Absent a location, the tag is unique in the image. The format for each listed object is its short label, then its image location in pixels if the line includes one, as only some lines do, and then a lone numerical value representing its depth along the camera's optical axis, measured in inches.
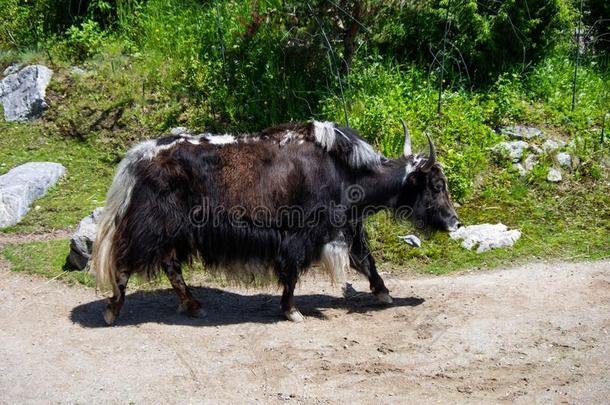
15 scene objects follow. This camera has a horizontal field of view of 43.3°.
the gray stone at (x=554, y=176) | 322.0
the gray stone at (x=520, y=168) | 323.6
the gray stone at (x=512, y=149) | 330.3
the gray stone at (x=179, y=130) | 357.7
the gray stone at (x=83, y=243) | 268.1
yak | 228.8
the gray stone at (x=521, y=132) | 342.3
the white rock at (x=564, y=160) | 328.8
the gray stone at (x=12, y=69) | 412.2
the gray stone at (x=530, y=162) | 326.6
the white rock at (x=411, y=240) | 287.6
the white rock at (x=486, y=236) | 283.4
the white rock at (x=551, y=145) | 332.8
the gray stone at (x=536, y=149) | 333.4
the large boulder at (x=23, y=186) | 310.5
